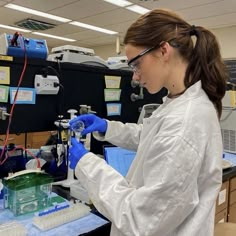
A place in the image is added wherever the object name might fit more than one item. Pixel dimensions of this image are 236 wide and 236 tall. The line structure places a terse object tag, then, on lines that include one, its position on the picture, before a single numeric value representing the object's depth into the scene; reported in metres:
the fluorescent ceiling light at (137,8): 4.57
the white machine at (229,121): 2.29
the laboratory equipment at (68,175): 1.47
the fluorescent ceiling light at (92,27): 5.71
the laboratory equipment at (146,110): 1.96
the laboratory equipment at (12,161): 1.50
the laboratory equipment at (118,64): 2.01
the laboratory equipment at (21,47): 1.38
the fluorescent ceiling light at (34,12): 4.70
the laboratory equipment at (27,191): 1.15
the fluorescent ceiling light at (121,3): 4.29
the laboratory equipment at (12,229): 0.94
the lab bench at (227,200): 1.83
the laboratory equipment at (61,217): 1.03
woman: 0.75
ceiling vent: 5.62
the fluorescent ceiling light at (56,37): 7.03
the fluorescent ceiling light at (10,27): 6.19
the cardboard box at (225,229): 1.44
